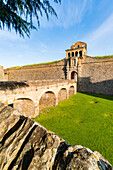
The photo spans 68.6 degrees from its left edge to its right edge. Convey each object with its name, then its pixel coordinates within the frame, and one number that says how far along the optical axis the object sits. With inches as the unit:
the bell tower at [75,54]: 766.8
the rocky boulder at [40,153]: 38.9
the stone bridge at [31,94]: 243.2
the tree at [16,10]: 136.5
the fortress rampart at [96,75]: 668.7
